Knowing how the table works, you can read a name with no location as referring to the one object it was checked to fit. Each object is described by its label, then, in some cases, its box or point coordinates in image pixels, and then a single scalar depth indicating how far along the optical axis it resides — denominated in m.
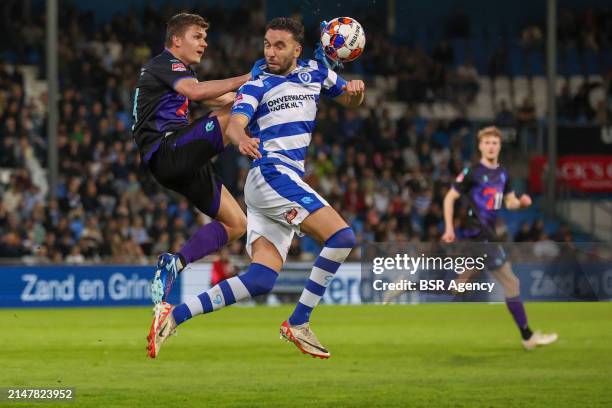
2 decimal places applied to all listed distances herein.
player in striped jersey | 17.28
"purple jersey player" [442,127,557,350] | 25.94
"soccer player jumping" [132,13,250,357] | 17.41
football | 18.09
